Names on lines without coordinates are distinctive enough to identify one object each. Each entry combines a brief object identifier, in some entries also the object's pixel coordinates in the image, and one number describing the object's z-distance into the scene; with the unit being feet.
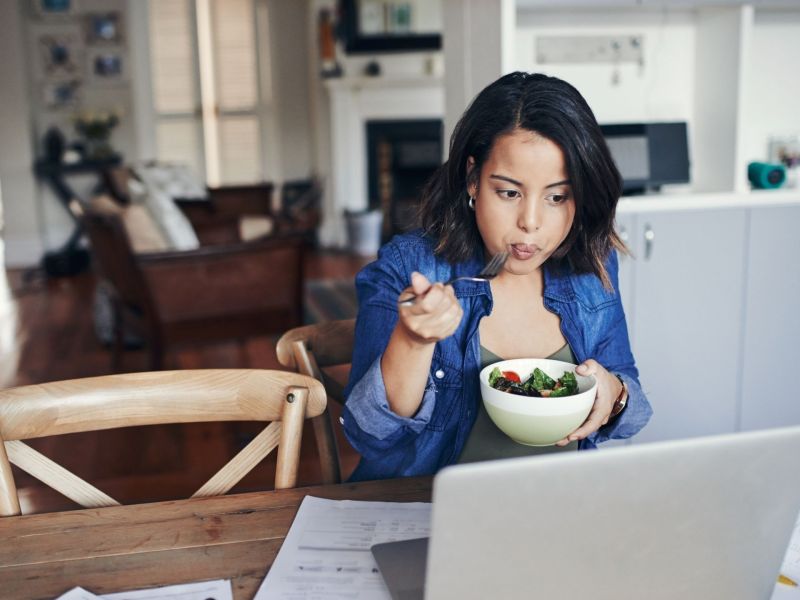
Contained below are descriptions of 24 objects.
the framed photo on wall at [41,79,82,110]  24.77
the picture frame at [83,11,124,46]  24.71
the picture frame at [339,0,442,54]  23.52
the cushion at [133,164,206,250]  12.65
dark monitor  8.98
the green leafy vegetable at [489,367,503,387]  3.47
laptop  1.96
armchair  11.49
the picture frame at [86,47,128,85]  24.91
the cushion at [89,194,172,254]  12.56
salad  3.40
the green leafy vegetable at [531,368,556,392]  3.48
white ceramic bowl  3.12
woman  3.66
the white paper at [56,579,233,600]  2.80
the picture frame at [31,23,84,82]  24.54
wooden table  2.93
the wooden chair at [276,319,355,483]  4.29
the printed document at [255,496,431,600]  2.79
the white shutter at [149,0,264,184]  25.67
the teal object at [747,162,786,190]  9.16
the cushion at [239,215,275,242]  19.16
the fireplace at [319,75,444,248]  24.13
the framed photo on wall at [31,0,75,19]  24.26
